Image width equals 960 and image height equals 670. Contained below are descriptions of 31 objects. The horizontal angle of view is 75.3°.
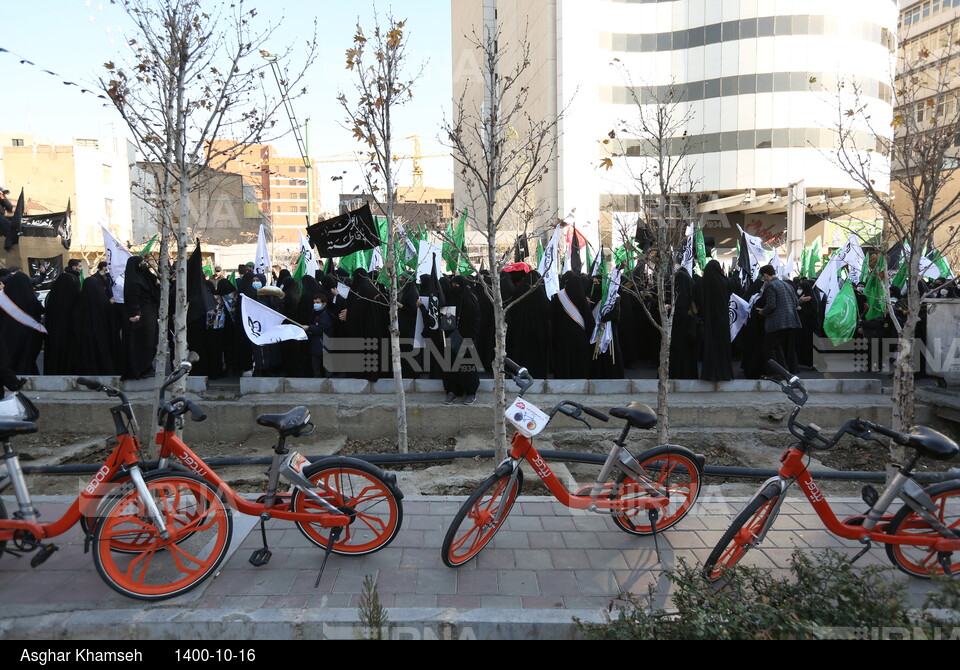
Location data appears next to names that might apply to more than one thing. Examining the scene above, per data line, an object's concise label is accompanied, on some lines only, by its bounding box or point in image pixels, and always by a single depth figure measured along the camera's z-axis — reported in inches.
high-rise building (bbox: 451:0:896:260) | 1437.0
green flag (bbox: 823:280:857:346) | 395.4
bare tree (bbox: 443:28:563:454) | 229.8
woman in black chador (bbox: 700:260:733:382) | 362.0
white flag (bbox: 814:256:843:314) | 423.5
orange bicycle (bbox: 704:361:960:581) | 148.3
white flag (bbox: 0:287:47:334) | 354.3
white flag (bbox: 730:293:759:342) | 413.1
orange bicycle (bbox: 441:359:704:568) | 163.0
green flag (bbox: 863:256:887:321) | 376.8
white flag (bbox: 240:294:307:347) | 327.3
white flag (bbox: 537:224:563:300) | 364.8
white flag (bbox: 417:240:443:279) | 387.5
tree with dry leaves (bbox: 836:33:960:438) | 207.9
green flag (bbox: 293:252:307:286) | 466.7
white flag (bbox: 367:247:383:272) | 454.9
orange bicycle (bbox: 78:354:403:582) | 157.6
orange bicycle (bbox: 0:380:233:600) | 145.7
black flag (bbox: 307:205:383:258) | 307.9
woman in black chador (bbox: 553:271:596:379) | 378.0
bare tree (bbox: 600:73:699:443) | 264.2
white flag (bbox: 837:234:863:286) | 423.5
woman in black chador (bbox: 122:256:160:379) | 359.3
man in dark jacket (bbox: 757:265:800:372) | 364.5
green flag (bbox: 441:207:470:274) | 430.6
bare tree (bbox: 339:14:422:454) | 257.8
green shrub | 112.8
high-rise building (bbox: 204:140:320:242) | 5305.1
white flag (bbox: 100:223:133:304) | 360.5
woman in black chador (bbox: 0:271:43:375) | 367.2
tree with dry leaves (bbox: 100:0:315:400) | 231.8
